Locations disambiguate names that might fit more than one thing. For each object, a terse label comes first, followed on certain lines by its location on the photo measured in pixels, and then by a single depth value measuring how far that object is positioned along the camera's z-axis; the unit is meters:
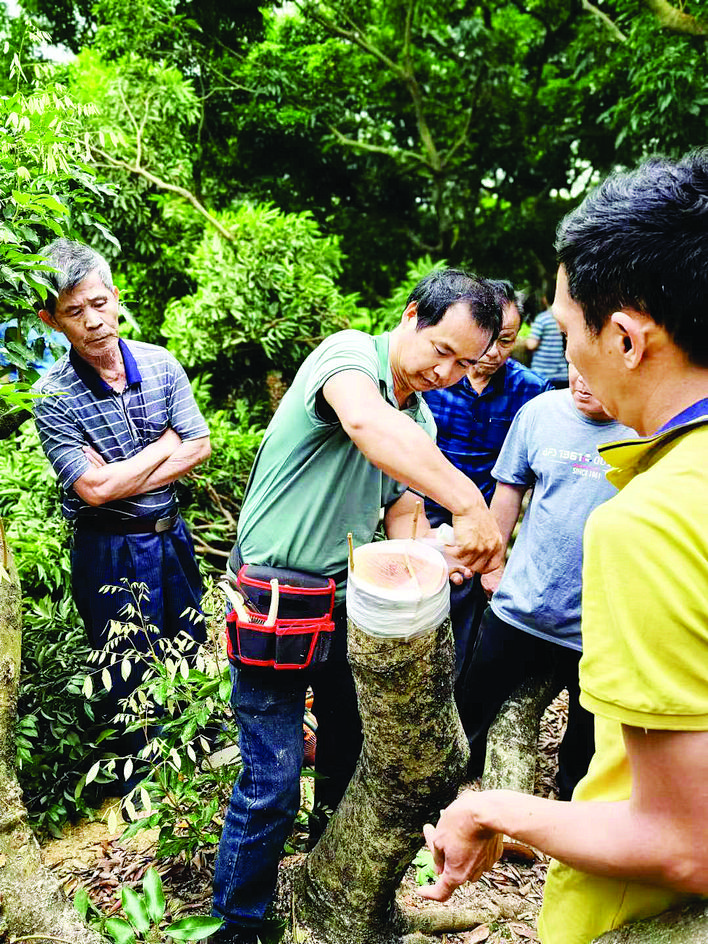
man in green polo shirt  1.91
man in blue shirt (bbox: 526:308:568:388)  5.40
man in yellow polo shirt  0.80
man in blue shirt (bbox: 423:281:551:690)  3.35
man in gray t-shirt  2.48
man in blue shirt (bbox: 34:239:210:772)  2.78
